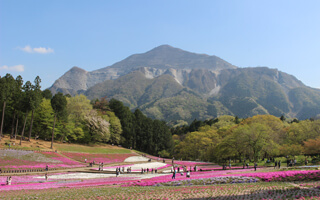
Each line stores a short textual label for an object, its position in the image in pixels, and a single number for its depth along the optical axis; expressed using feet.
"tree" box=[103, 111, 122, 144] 312.66
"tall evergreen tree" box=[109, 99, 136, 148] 343.67
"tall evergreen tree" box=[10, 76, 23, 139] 203.28
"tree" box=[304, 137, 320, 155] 171.59
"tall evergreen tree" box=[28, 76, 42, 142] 200.85
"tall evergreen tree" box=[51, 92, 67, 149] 235.81
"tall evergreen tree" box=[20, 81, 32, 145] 199.52
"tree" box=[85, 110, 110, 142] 279.49
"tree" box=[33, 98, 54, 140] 241.96
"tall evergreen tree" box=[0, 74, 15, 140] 179.22
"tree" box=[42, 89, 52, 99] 318.04
